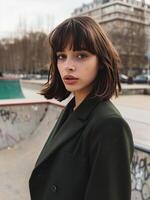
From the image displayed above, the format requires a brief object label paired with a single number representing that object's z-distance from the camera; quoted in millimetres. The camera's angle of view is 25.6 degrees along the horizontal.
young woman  1283
